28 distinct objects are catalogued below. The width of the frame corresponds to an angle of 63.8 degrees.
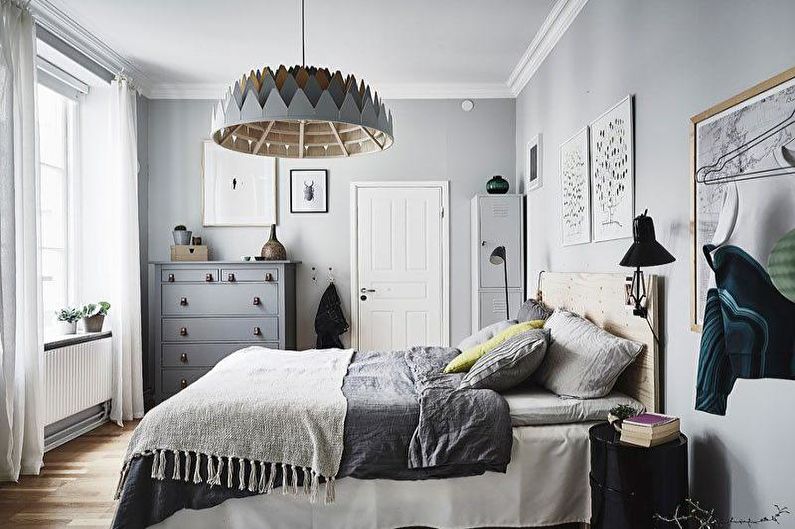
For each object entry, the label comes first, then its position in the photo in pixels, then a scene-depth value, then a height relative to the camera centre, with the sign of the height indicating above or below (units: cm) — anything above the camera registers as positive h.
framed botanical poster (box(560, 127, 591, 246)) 369 +42
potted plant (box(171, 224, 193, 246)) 537 +23
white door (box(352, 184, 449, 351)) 568 -6
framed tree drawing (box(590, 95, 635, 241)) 305 +44
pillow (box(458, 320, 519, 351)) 386 -46
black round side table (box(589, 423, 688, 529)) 218 -77
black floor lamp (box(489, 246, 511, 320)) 504 +1
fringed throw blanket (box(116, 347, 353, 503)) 250 -71
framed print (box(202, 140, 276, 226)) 566 +65
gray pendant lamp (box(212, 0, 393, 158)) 241 +61
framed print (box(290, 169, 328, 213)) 569 +62
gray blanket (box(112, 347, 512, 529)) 247 -75
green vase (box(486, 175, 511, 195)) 538 +63
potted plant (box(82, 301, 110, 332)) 454 -39
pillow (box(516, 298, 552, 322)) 393 -32
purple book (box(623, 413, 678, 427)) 225 -57
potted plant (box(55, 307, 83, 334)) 435 -39
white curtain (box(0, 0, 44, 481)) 345 +3
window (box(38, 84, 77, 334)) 459 +48
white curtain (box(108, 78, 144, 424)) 483 -1
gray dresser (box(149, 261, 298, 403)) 515 -42
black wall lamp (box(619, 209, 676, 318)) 246 +4
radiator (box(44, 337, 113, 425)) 408 -79
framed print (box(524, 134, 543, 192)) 479 +74
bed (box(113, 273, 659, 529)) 255 -95
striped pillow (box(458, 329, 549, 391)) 285 -48
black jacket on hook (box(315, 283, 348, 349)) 546 -52
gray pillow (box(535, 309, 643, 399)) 276 -45
